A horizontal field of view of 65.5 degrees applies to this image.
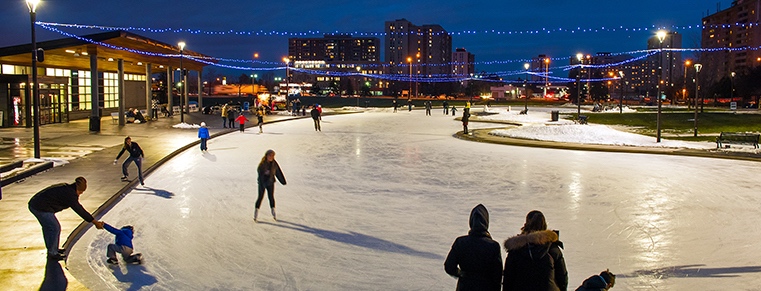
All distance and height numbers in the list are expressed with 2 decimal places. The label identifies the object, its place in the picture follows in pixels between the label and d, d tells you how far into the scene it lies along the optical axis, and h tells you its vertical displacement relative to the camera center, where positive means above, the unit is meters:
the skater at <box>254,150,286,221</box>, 11.12 -1.33
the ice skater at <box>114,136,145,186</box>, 14.60 -1.25
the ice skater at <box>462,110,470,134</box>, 30.62 -0.57
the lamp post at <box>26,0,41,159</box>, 17.06 +0.96
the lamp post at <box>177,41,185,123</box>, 35.05 +3.34
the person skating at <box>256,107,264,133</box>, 32.00 -0.59
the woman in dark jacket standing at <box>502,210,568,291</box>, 4.59 -1.20
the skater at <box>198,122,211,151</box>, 22.20 -1.14
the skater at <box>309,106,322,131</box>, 32.97 -0.63
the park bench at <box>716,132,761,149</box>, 23.30 -1.21
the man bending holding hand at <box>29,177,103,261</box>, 7.80 -1.31
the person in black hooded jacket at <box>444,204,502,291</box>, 4.64 -1.19
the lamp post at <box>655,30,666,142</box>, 24.98 +0.48
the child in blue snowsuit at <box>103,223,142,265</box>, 8.27 -2.00
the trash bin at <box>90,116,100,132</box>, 29.66 -0.90
